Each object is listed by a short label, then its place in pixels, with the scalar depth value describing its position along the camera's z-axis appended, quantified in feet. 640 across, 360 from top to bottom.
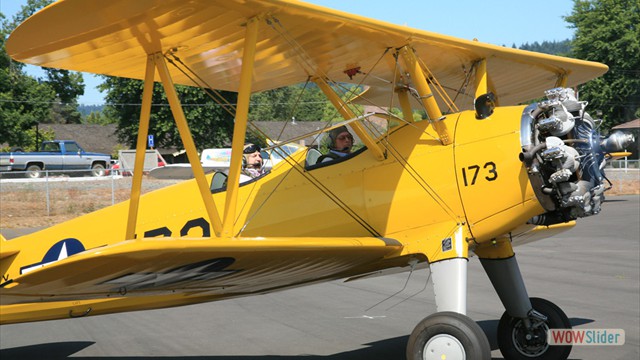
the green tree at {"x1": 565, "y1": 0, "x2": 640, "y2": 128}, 202.69
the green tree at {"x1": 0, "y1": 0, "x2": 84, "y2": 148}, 175.42
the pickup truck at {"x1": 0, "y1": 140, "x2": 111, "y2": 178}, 130.11
